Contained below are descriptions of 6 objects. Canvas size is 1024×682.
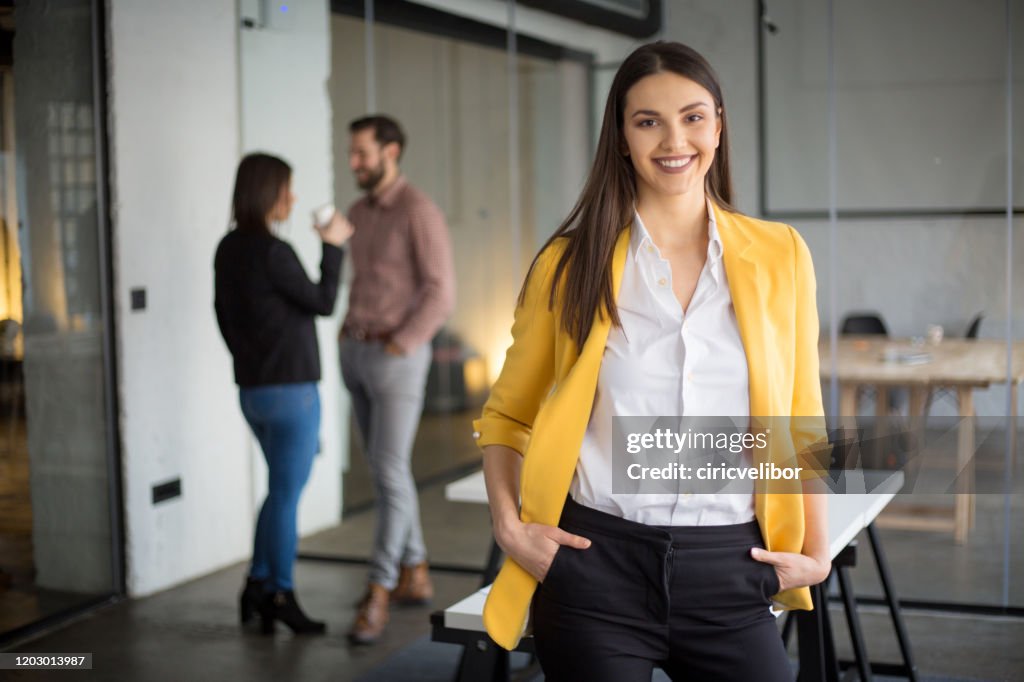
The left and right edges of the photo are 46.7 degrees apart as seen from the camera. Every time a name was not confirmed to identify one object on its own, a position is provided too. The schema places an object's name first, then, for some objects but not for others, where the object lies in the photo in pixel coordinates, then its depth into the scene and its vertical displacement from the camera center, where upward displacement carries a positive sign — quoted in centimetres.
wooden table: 434 -37
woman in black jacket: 408 -13
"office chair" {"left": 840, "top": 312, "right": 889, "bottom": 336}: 446 -17
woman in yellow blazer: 167 -18
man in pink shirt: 440 -12
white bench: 267 -78
